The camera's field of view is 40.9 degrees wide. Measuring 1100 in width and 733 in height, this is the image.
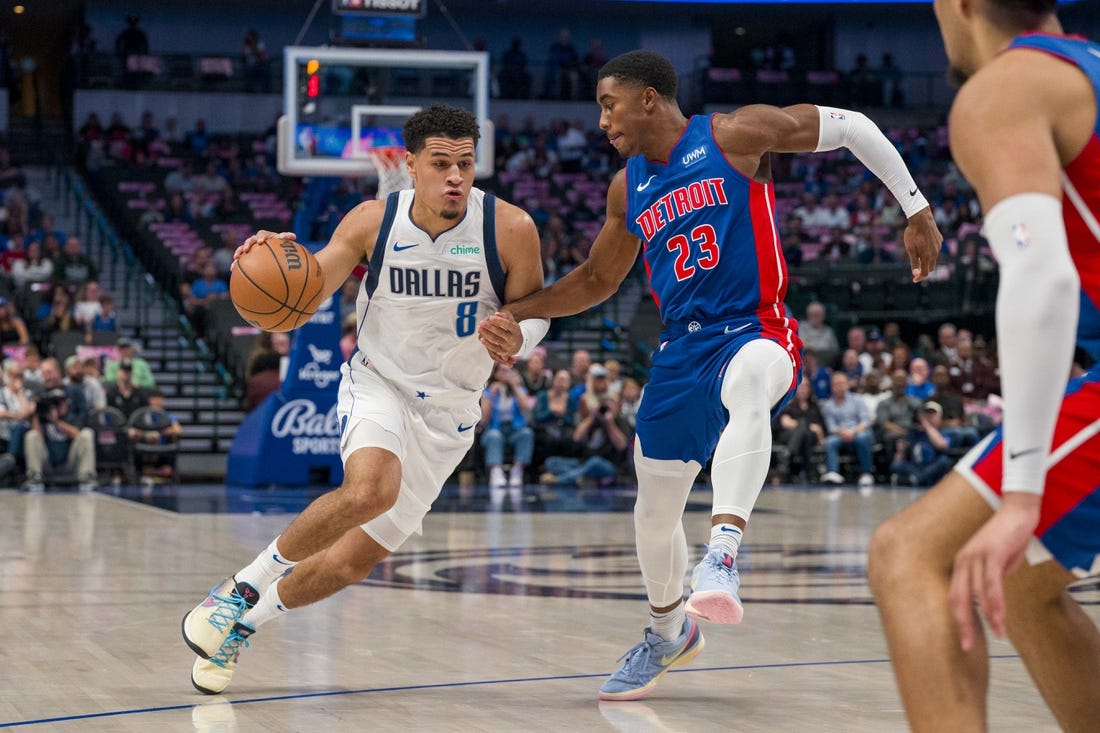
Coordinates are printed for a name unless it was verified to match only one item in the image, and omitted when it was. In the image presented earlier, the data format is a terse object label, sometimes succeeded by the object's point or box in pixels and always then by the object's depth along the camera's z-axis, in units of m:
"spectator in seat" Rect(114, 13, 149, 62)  25.22
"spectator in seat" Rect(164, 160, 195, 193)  22.58
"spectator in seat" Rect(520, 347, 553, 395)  15.89
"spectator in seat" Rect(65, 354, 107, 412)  14.34
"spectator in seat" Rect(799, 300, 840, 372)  18.08
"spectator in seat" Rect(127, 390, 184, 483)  14.71
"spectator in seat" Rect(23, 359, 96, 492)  13.80
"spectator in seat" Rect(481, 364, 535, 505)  14.90
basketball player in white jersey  5.11
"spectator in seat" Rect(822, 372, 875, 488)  16.06
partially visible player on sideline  2.33
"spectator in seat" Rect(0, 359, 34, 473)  13.80
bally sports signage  14.07
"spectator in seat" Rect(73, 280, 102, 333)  16.73
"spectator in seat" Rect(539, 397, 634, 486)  15.30
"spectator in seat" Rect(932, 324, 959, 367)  17.80
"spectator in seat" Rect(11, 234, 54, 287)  17.84
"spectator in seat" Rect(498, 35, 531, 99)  27.05
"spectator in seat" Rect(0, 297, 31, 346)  15.77
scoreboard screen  14.08
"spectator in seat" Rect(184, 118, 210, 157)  24.11
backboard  13.80
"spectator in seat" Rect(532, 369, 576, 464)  15.37
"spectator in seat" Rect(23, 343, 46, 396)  14.11
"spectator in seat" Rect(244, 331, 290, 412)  15.26
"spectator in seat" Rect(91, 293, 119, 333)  16.86
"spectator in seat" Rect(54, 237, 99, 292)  18.08
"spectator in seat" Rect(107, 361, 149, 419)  14.82
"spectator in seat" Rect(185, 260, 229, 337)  18.34
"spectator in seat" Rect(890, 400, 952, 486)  15.53
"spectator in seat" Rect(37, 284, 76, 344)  16.45
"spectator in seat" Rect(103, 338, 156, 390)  15.48
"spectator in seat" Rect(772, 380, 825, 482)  15.95
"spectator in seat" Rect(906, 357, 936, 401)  16.62
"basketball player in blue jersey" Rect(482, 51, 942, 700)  4.77
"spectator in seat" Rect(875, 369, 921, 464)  16.09
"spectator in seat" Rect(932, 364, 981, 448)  15.70
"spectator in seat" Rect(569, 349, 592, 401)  15.89
